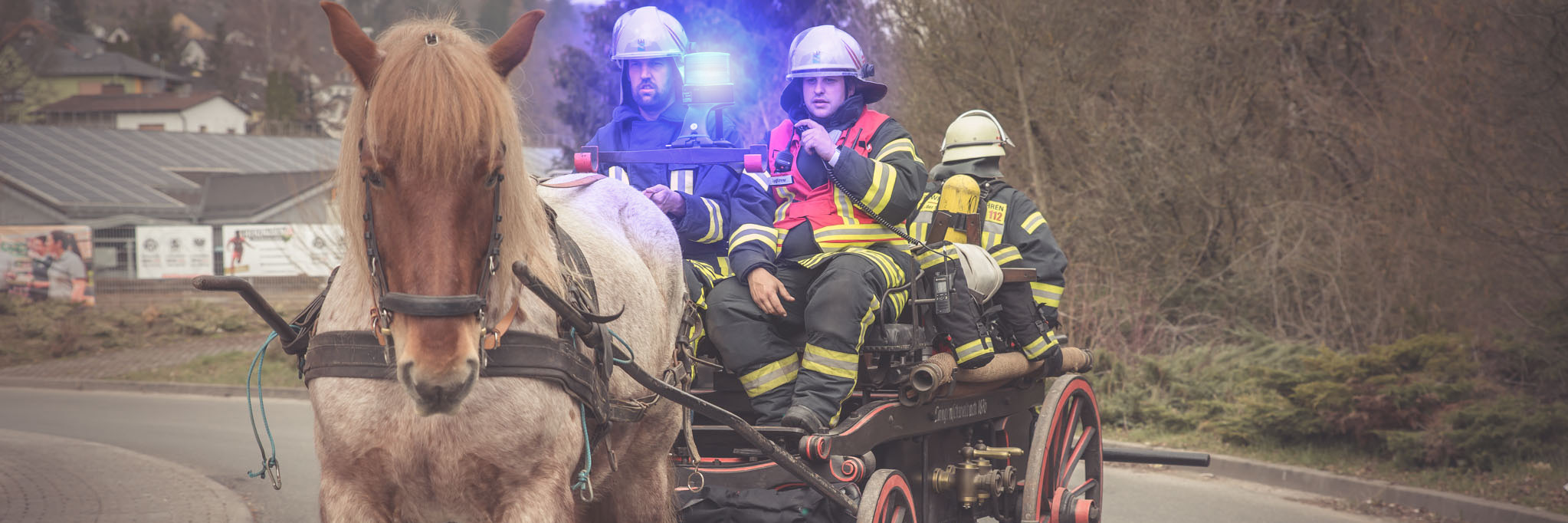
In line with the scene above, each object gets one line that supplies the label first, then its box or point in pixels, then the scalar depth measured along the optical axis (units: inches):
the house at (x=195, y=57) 2861.7
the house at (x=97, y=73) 2381.9
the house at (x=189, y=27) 3063.5
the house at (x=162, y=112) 2251.5
